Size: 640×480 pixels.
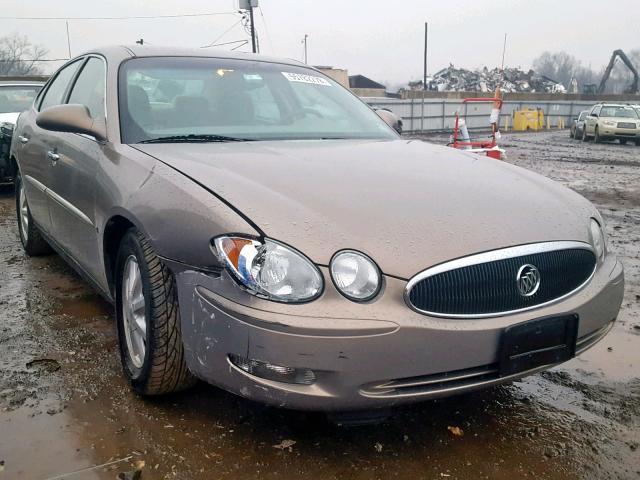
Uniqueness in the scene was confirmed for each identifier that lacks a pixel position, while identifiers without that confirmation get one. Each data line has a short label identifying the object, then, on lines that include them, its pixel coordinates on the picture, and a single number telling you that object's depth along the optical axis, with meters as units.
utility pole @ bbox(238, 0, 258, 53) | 22.81
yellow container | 32.09
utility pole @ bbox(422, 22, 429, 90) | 47.69
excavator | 44.84
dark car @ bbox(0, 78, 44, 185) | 7.51
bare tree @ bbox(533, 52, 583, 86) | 110.33
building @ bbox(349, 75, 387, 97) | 50.88
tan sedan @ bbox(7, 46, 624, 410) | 1.93
